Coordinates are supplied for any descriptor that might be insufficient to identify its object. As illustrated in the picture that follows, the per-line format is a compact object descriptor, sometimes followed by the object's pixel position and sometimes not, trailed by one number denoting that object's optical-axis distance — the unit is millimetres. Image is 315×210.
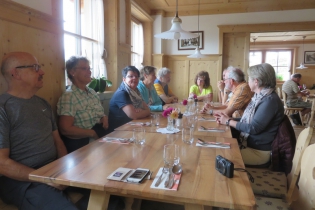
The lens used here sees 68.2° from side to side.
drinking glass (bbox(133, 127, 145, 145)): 1529
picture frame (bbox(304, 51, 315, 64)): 9605
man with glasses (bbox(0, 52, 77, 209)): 1309
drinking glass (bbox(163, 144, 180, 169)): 1146
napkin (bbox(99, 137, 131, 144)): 1597
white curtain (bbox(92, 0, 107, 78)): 3484
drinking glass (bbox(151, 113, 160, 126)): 2117
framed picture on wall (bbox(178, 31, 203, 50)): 5801
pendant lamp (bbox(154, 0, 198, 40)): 2553
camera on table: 1058
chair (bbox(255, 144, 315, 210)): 1184
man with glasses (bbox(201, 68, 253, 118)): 2695
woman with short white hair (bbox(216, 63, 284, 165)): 1862
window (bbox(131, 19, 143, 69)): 5203
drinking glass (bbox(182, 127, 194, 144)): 1579
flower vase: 1919
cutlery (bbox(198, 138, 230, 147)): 1512
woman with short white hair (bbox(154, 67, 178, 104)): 3973
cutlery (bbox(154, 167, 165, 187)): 988
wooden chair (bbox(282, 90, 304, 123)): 5562
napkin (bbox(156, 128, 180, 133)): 1869
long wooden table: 909
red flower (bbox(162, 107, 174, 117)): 2039
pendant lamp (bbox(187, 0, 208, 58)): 4355
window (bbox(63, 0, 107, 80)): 2975
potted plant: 2889
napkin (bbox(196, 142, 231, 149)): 1485
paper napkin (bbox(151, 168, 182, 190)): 967
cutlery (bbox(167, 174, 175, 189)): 971
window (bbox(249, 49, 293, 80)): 10094
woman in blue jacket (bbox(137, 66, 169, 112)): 3275
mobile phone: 1020
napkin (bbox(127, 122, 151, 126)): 2148
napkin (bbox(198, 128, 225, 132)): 1947
